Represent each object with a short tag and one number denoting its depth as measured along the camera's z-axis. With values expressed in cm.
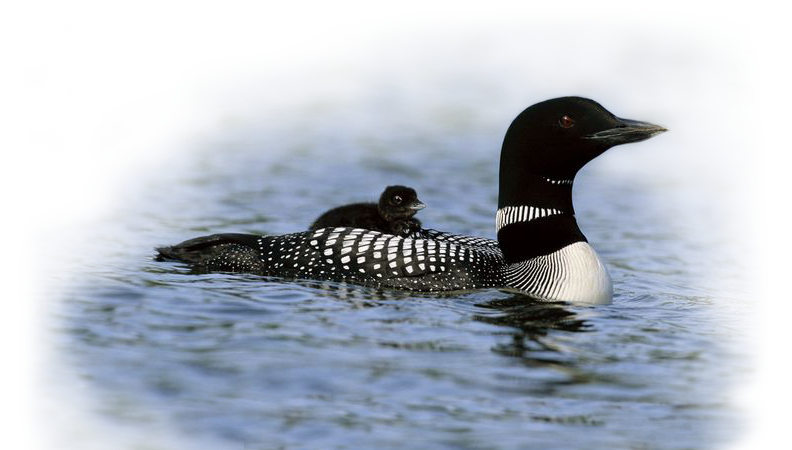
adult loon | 1257
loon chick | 1359
